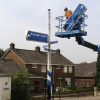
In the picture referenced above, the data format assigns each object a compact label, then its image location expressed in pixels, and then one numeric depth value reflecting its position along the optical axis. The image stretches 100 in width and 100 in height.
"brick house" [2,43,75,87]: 51.30
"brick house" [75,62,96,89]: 66.25
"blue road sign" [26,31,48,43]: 14.55
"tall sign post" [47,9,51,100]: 15.14
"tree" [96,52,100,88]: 57.67
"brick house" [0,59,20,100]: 22.72
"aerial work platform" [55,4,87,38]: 15.46
